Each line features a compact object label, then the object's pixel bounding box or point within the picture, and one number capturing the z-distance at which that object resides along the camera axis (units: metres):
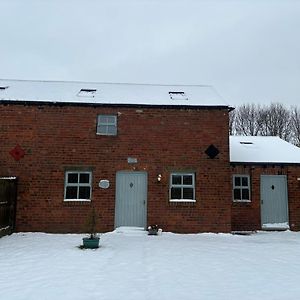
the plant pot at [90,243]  8.26
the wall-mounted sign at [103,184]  11.01
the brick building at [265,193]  12.15
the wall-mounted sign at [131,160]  11.19
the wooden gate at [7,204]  9.75
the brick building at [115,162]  10.93
